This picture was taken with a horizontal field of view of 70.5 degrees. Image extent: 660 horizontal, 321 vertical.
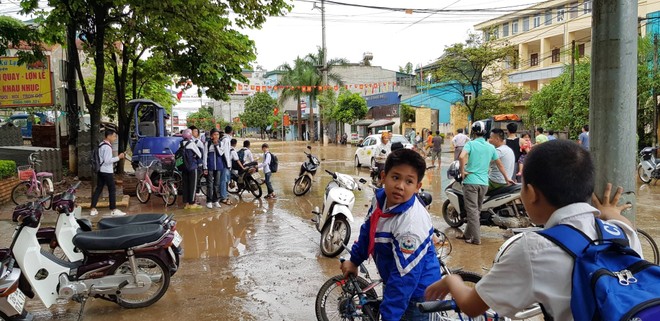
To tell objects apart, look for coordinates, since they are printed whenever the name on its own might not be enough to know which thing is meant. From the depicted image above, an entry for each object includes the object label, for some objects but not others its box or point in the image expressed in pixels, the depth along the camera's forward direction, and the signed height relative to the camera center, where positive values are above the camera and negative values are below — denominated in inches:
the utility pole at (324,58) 1499.8 +244.0
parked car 758.5 -28.7
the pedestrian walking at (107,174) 350.6 -26.6
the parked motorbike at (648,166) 515.9 -44.1
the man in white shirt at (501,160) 281.9 -19.0
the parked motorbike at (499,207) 276.7 -46.7
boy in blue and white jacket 101.0 -25.1
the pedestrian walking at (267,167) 468.1 -32.1
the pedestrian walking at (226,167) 418.6 -27.9
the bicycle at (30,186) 431.2 -42.4
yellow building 1451.8 +300.1
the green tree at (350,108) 1628.9 +88.4
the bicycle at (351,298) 130.3 -49.0
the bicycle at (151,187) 418.9 -44.2
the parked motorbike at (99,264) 162.9 -46.2
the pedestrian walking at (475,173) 266.6 -24.5
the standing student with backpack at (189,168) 383.2 -25.7
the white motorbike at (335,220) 245.6 -46.0
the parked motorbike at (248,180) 454.9 -43.2
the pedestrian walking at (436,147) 758.5 -25.6
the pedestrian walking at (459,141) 627.2 -13.9
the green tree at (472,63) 1101.7 +164.8
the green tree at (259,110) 2706.7 +149.9
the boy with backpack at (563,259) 50.2 -15.3
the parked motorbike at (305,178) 473.7 -44.7
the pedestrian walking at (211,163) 412.2 -23.2
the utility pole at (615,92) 129.0 +10.0
